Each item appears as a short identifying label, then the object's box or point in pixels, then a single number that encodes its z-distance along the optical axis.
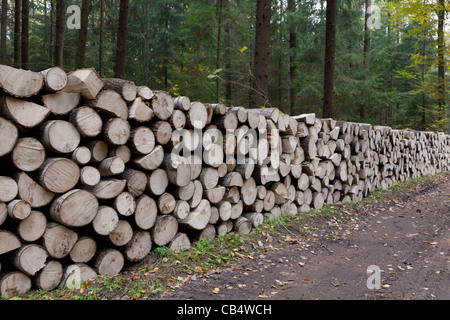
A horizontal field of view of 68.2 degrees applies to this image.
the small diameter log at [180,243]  3.93
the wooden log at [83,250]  3.17
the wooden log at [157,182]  3.70
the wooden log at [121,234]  3.40
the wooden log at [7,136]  2.63
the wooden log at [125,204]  3.37
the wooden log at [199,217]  4.05
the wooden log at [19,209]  2.66
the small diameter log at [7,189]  2.63
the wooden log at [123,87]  3.46
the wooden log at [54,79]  2.88
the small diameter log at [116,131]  3.30
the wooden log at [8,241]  2.66
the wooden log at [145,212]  3.57
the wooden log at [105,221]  3.22
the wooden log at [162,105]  3.71
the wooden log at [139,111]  3.50
